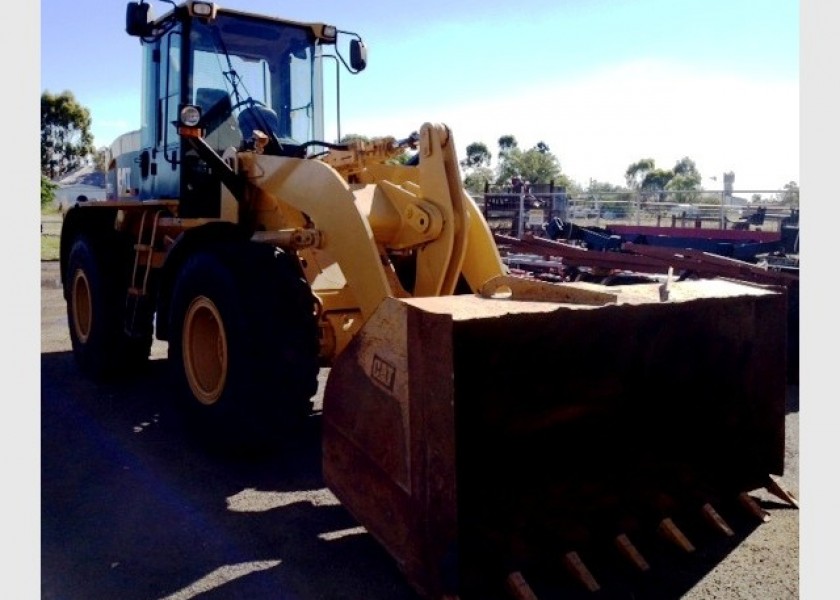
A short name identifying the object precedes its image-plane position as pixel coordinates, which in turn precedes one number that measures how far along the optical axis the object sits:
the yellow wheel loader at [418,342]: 3.01
